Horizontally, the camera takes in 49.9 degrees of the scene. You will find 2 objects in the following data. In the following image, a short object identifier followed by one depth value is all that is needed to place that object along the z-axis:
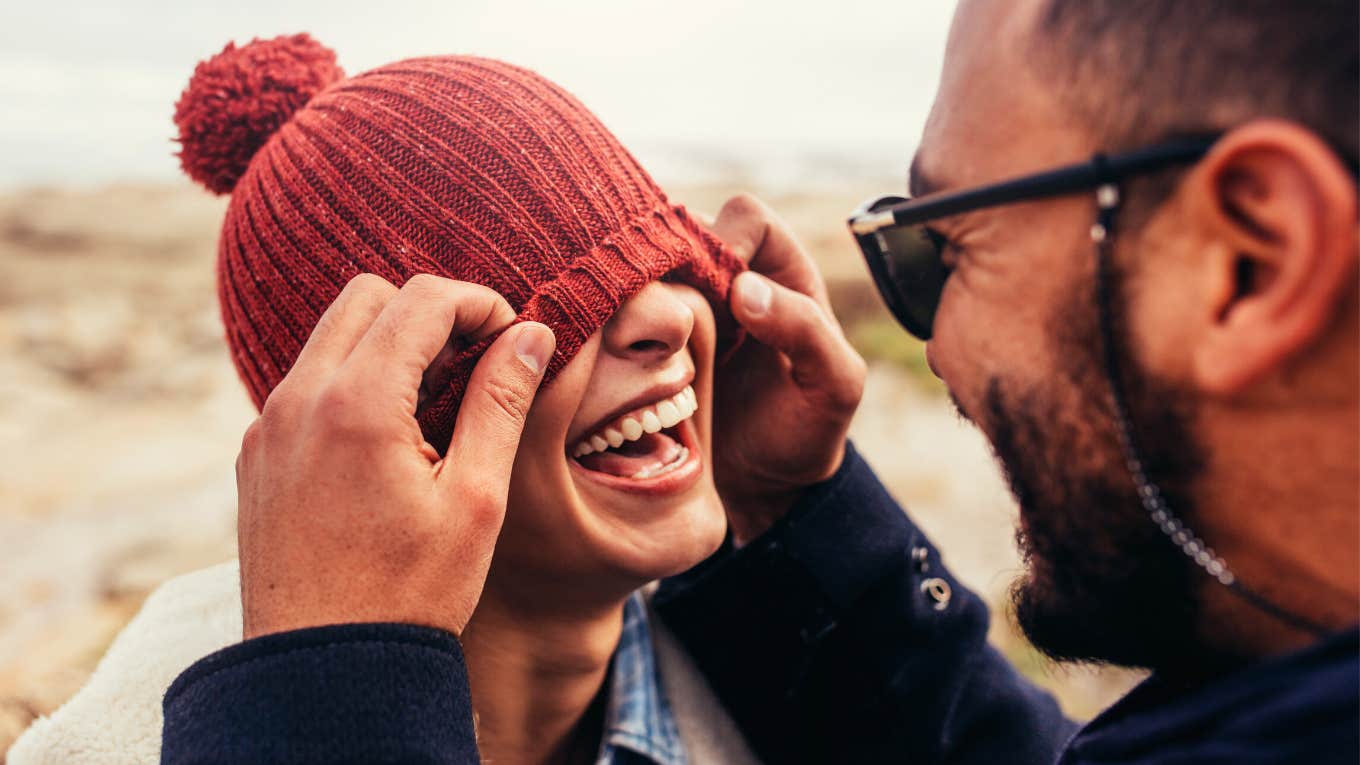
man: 0.37
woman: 0.48
